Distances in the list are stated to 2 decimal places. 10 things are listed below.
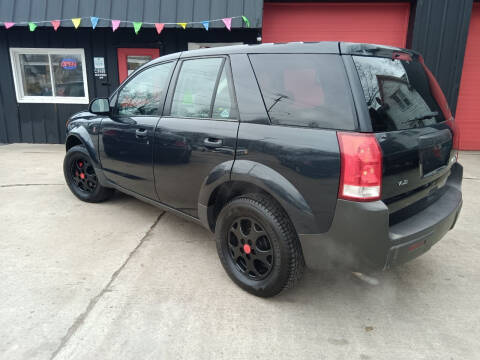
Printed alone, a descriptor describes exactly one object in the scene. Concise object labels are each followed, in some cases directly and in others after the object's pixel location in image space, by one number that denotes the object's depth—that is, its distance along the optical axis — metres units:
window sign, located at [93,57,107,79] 8.09
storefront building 6.96
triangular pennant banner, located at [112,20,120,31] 6.81
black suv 1.98
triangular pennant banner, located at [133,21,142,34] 6.76
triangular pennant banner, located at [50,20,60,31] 6.94
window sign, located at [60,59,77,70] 8.24
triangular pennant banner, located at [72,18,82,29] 6.88
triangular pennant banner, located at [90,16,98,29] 6.83
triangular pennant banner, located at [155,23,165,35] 6.80
